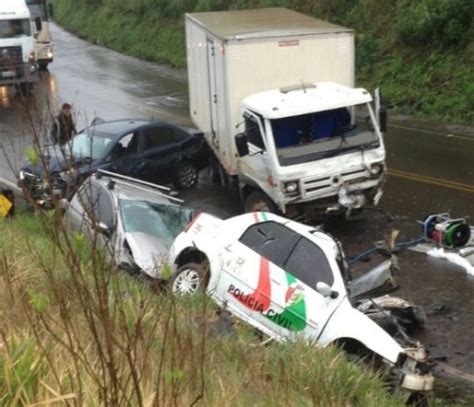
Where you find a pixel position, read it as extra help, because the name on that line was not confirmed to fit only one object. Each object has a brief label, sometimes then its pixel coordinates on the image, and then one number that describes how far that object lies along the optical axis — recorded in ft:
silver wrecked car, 38.96
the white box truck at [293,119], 46.01
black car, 53.98
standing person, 51.45
